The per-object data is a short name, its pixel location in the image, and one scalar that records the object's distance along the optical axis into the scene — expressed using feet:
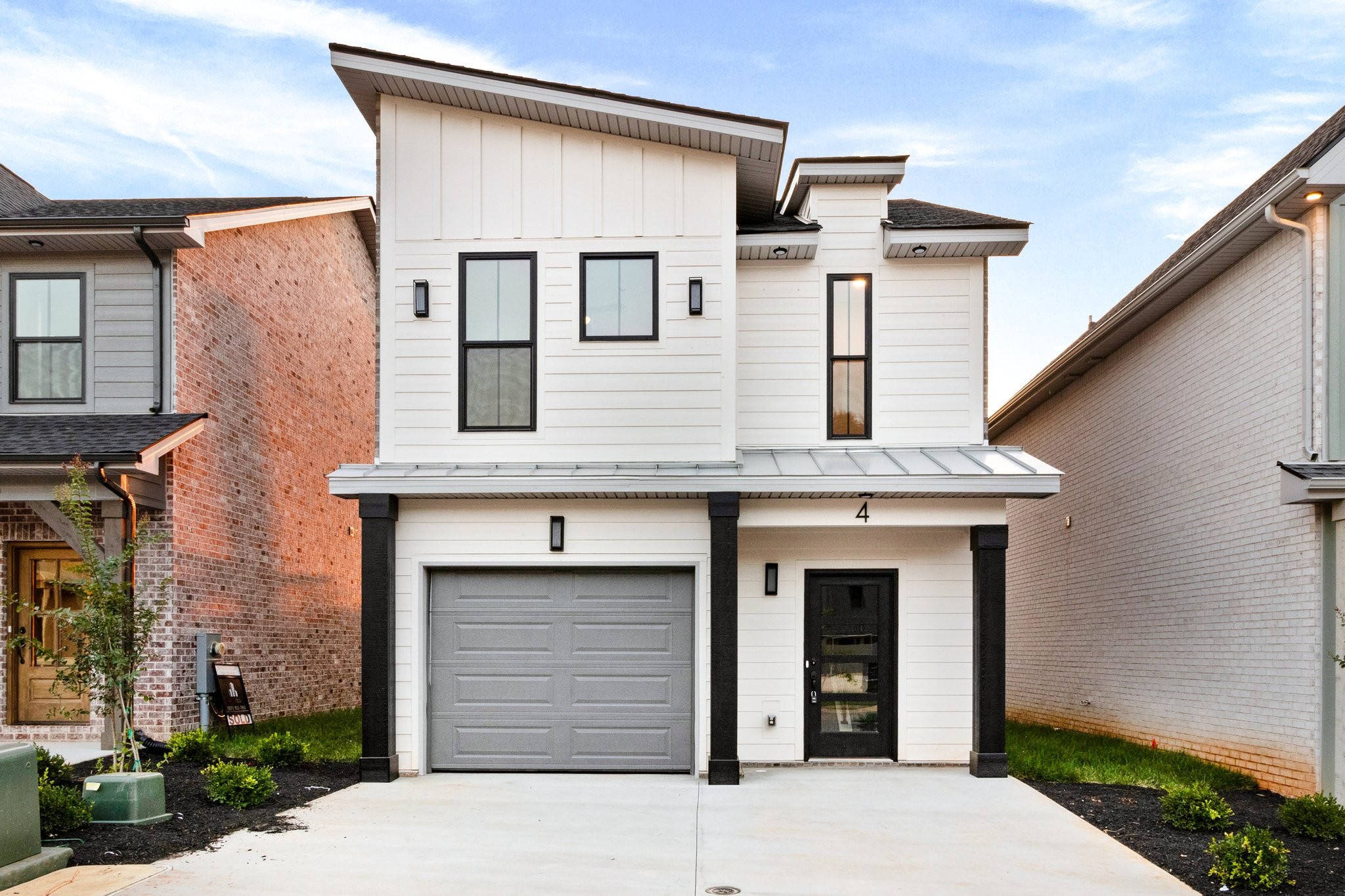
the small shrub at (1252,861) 21.21
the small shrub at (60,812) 25.22
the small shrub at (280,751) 35.06
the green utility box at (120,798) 26.07
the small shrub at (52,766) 29.86
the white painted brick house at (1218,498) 31.58
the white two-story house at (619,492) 34.94
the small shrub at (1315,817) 25.57
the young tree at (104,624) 26.55
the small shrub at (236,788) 28.71
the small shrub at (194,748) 35.04
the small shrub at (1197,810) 26.43
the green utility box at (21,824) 21.04
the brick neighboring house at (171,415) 39.32
